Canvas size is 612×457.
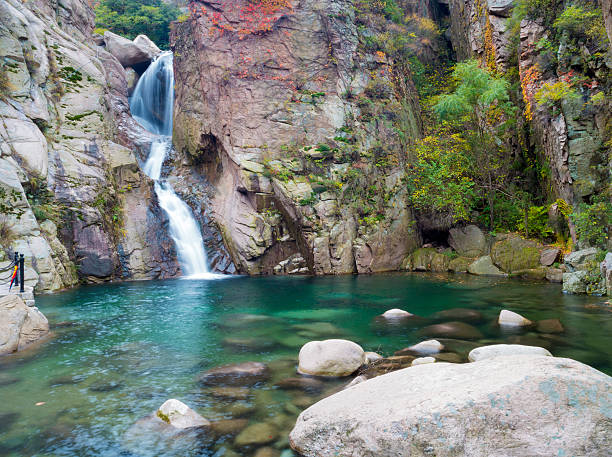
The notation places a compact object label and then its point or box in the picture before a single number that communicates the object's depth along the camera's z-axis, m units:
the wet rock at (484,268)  16.92
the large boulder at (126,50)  30.77
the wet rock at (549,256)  15.52
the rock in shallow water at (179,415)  4.46
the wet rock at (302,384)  5.44
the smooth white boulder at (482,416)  3.03
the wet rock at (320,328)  8.55
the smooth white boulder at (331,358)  5.90
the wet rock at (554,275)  14.50
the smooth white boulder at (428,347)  6.88
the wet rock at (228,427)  4.29
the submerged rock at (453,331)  7.87
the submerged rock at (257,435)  4.09
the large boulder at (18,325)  7.20
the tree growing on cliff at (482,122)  18.61
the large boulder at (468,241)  18.45
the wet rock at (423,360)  5.92
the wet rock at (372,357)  6.32
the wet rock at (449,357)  6.34
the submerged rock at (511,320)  8.62
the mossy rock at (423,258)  19.48
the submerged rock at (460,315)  9.31
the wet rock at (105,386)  5.55
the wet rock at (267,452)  3.85
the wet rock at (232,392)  5.23
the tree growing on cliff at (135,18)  34.94
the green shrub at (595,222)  11.99
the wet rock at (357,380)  5.27
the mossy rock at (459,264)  17.98
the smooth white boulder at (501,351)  5.67
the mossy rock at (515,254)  16.06
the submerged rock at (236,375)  5.76
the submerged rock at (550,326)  8.08
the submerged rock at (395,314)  9.83
